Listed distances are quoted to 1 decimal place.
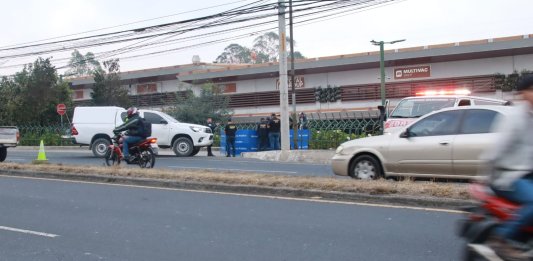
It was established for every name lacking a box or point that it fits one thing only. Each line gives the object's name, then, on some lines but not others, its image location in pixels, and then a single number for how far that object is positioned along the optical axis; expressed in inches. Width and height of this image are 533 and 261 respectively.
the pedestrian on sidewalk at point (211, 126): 943.4
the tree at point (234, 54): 3506.2
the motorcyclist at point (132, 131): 584.7
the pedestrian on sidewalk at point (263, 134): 957.1
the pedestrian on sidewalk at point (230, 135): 909.2
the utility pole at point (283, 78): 805.9
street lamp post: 1154.7
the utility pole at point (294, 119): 934.8
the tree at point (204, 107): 1348.4
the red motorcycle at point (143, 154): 594.5
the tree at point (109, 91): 1498.5
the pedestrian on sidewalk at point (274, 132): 954.4
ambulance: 611.8
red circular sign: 1395.2
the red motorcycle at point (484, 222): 174.2
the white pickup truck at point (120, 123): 864.3
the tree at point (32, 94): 1509.6
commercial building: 1240.2
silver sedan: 402.0
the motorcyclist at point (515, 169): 171.9
